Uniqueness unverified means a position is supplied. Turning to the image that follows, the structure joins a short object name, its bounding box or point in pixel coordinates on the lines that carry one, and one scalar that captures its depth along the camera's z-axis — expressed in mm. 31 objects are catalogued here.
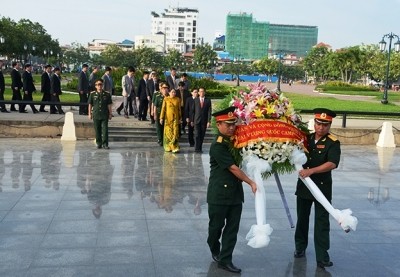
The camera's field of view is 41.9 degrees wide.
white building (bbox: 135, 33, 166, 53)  173000
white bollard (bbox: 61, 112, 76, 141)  14398
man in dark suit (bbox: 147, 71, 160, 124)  15453
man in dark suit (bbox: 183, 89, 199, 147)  13039
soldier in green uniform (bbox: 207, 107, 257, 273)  5113
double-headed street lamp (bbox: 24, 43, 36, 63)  62981
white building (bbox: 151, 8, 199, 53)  191250
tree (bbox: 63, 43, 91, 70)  112375
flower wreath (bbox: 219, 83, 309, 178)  5242
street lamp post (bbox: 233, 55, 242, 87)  99944
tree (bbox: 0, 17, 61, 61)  60875
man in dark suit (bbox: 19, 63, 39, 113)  16969
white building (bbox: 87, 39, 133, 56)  179375
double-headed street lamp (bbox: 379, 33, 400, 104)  32262
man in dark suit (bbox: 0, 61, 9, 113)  16750
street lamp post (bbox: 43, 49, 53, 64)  77688
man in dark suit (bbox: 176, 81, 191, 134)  14023
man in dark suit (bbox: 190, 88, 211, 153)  12734
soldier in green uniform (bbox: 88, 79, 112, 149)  12617
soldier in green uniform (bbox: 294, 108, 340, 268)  5449
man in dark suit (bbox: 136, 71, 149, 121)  15562
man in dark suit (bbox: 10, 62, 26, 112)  16719
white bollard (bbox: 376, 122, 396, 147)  15734
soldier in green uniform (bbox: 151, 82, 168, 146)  13352
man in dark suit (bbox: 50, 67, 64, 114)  16922
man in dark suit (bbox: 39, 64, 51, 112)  16891
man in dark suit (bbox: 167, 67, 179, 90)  15768
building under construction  176250
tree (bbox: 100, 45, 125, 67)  95000
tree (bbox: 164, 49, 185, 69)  93188
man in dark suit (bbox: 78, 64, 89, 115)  16850
